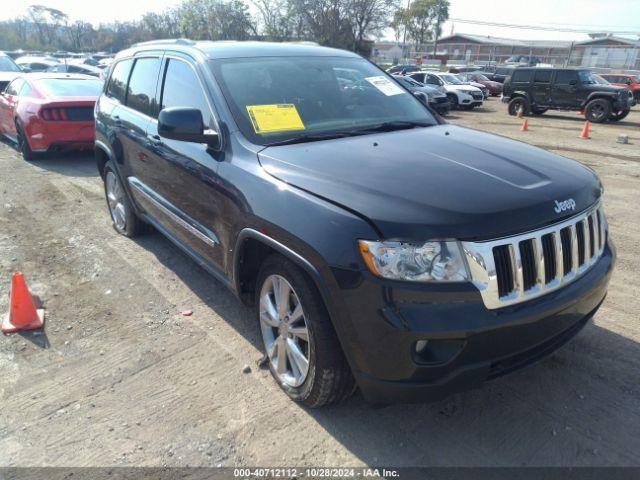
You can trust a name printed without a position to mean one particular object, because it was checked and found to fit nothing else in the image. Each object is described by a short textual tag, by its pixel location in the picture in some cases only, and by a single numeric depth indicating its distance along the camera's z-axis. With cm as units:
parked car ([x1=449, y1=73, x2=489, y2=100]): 2577
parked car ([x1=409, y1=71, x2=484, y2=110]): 2086
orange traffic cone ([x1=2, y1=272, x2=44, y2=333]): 349
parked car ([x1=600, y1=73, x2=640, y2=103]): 2425
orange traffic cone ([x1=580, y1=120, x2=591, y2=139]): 1353
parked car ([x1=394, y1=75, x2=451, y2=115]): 1834
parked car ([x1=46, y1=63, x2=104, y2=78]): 2020
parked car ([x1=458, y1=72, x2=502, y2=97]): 2827
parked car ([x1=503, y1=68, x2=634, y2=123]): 1705
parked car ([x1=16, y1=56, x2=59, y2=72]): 2064
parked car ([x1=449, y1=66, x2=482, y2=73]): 3632
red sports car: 817
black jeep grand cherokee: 203
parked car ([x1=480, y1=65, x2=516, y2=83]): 3161
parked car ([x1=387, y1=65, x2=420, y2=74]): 2812
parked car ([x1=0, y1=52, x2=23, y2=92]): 1151
